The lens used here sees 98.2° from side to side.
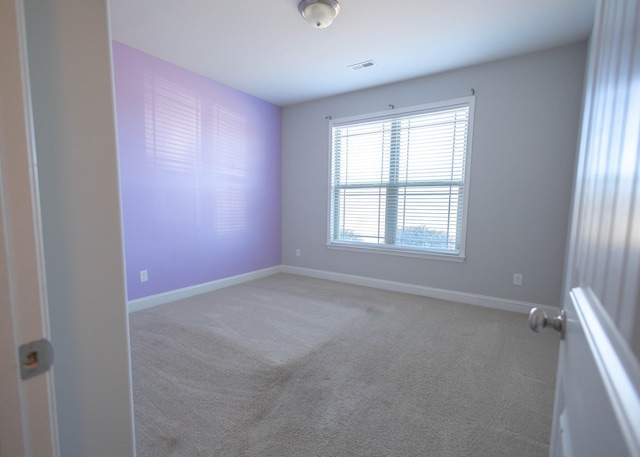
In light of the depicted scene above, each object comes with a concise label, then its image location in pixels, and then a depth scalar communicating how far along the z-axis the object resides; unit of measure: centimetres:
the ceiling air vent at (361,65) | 303
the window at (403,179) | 328
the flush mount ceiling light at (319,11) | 205
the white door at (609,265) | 28
